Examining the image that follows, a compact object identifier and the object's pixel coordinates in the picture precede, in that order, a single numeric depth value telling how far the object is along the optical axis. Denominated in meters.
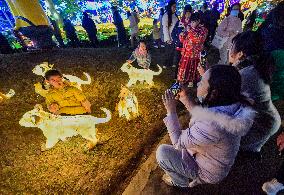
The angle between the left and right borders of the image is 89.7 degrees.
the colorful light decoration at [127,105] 3.16
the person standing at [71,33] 6.88
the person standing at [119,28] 6.53
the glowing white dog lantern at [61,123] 2.70
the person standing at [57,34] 7.01
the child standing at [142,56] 4.04
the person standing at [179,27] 4.22
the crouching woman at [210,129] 1.37
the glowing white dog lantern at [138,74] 3.98
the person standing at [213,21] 6.06
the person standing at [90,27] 6.67
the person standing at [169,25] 4.66
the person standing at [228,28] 4.01
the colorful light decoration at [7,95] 3.77
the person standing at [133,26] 6.12
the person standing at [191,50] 3.50
